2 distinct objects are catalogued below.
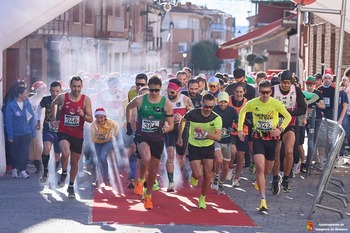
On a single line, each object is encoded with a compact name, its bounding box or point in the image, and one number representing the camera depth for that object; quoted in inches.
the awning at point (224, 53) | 1839.3
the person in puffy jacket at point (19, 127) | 617.9
